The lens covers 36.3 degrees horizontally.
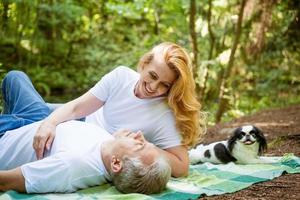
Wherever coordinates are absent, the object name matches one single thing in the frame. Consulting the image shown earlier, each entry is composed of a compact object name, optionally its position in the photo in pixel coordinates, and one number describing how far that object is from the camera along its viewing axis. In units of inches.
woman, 125.6
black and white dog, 159.3
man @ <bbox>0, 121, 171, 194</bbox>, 109.0
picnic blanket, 112.3
